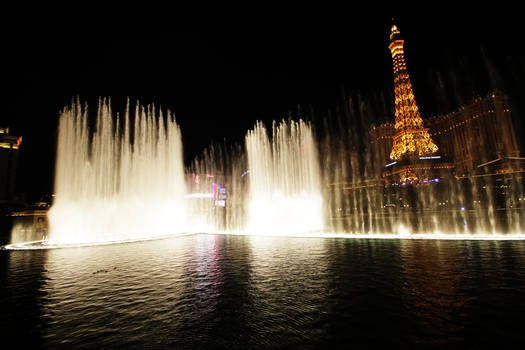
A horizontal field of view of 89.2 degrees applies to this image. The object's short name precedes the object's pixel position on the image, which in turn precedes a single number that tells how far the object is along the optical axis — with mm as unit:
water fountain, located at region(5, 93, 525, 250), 21430
